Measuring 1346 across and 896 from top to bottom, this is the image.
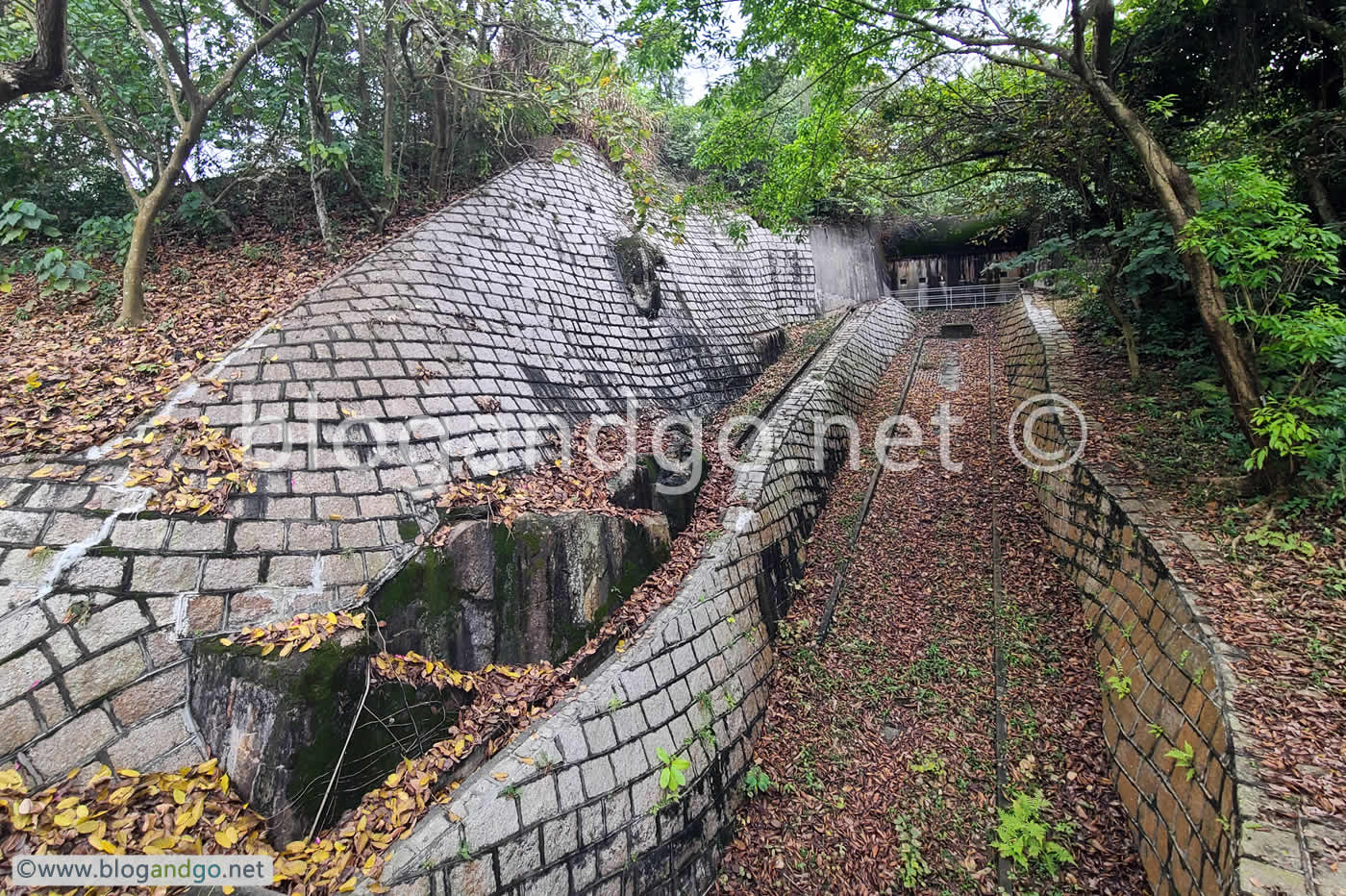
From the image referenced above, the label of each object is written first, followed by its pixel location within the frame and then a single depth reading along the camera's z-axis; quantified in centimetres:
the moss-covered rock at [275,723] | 302
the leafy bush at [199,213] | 708
